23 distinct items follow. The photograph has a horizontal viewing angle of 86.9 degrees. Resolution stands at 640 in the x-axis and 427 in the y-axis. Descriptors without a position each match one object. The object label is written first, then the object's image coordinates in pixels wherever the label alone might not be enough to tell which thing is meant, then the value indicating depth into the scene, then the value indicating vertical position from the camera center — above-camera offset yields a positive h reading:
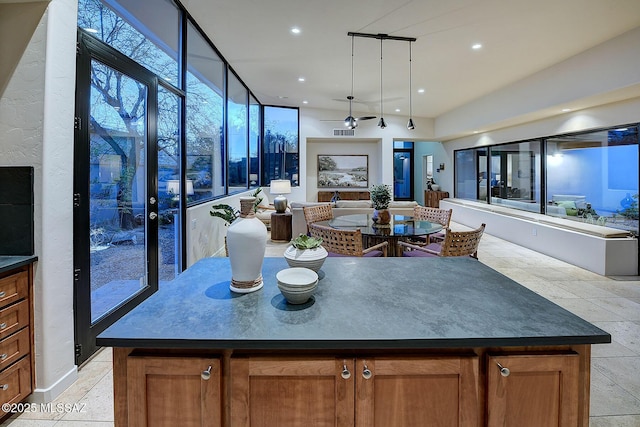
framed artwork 10.91 +1.02
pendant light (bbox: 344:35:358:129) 6.48 +1.54
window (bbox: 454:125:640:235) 4.79 +0.47
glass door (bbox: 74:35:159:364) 2.37 +0.07
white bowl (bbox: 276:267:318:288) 1.26 -0.30
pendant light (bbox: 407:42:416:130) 6.30 +2.50
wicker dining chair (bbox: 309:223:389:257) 3.01 -0.35
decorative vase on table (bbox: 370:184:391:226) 4.23 +0.00
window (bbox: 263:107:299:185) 9.51 +1.65
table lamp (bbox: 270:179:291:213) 7.18 +0.31
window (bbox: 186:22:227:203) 4.61 +1.28
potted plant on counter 1.49 -0.23
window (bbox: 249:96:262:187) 8.55 +1.61
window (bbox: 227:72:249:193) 6.74 +1.51
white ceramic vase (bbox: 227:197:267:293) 1.34 -0.19
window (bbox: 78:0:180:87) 2.58 +1.57
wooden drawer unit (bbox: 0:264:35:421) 1.78 -0.74
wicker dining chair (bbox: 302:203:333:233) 4.89 -0.18
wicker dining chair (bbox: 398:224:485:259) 2.96 -0.37
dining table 3.63 -0.30
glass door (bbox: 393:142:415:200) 13.20 +1.29
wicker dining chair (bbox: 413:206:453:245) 4.64 -0.21
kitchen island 1.04 -0.54
